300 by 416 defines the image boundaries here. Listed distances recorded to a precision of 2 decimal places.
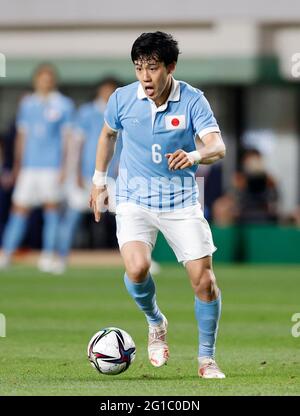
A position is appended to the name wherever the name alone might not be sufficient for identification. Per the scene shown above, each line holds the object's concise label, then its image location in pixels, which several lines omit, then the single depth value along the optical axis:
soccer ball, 17.28
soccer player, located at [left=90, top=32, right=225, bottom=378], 16.94
